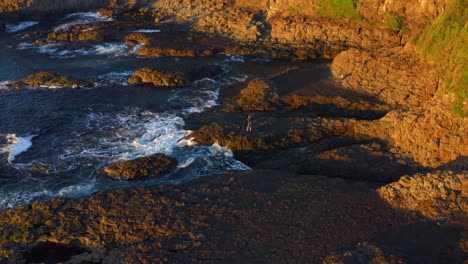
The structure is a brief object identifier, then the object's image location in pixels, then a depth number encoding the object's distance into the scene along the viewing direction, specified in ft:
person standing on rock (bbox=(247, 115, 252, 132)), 98.27
